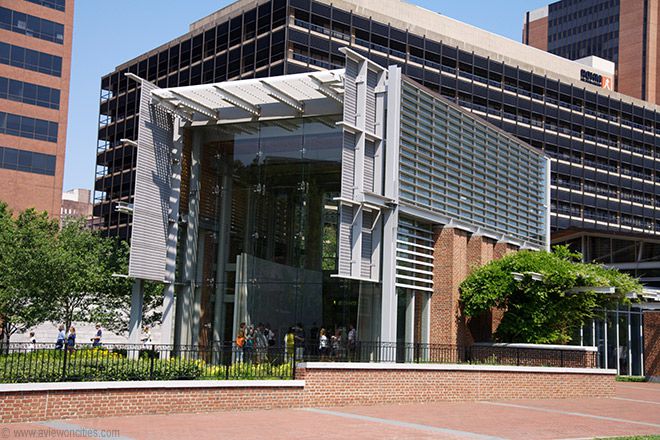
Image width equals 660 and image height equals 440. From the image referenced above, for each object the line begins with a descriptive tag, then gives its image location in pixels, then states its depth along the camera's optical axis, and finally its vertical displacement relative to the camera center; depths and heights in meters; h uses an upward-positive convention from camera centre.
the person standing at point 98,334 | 32.65 -0.96
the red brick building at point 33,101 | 70.50 +17.49
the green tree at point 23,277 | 34.56 +1.24
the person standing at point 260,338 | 26.67 -0.71
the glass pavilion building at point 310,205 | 26.31 +3.70
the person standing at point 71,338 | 30.90 -1.07
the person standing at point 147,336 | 32.96 -1.00
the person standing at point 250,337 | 26.64 -0.70
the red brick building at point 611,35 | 120.81 +45.33
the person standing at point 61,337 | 31.32 -1.04
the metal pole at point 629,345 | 40.50 -0.86
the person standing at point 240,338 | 26.38 -0.73
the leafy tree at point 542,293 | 29.31 +1.08
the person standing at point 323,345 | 23.42 -0.81
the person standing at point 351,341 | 23.89 -0.65
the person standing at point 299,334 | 26.00 -0.54
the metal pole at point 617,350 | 40.56 -1.11
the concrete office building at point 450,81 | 70.44 +22.60
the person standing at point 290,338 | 26.19 -0.67
